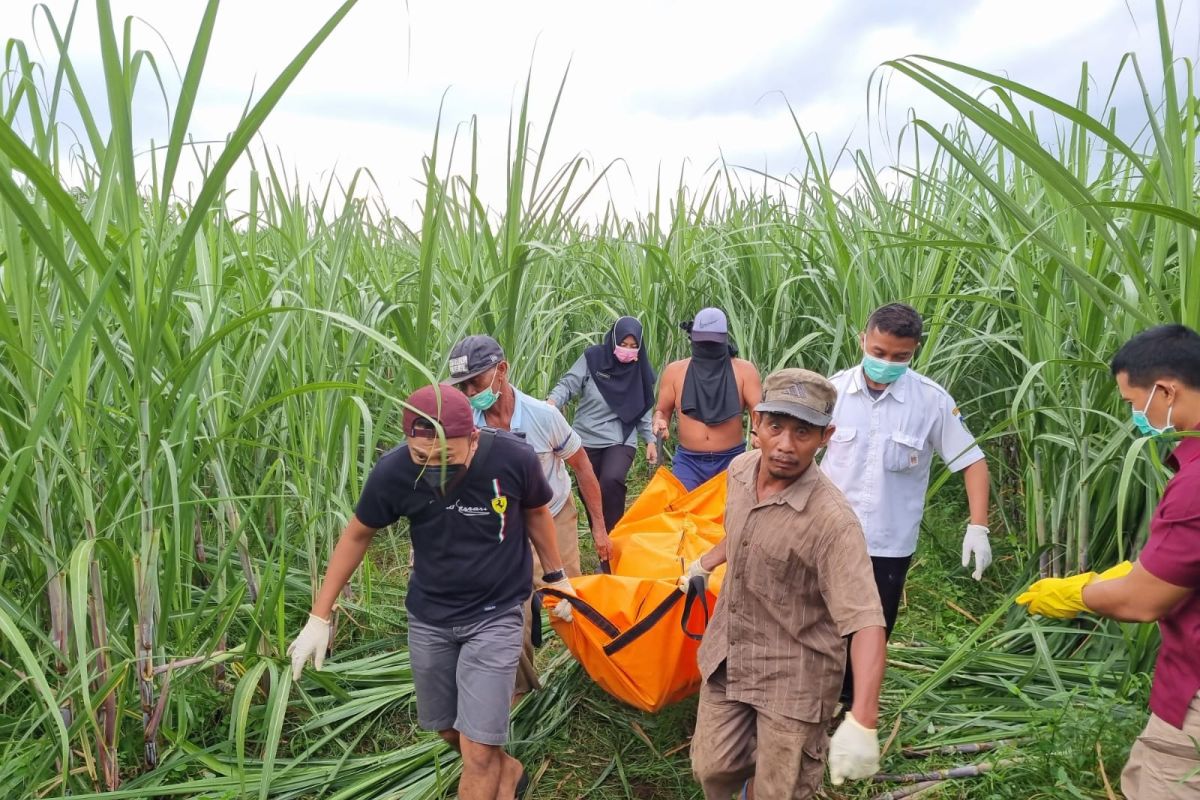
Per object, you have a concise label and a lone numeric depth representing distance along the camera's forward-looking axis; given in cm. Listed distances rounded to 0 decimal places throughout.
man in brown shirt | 208
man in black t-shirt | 241
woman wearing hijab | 458
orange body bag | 261
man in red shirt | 167
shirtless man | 425
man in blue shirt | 306
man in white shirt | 298
